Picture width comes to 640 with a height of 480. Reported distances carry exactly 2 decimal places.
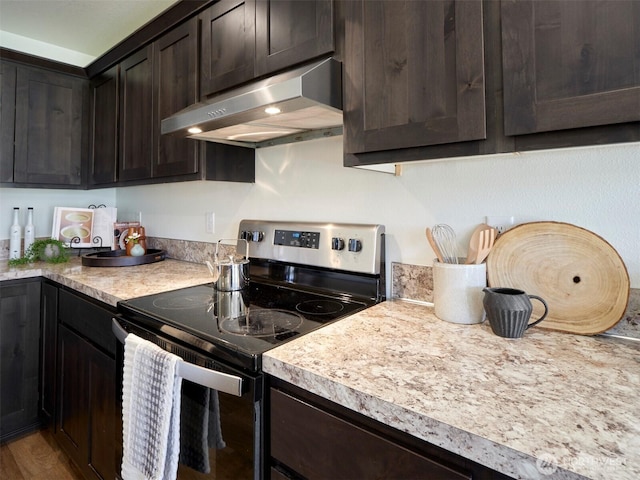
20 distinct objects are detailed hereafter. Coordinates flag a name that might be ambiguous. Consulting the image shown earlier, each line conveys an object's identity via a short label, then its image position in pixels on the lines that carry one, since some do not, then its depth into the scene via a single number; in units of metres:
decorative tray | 1.96
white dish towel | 0.94
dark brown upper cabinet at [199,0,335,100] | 1.12
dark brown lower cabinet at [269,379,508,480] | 0.58
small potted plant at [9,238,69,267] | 2.11
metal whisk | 1.17
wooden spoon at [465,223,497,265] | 1.06
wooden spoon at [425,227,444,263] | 1.13
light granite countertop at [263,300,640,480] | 0.49
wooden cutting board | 0.89
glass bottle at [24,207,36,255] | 2.35
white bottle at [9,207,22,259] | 2.30
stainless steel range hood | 1.00
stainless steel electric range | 0.84
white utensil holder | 1.03
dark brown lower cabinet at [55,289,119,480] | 1.36
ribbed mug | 0.90
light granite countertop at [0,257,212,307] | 1.43
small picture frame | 2.43
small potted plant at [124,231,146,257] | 2.16
